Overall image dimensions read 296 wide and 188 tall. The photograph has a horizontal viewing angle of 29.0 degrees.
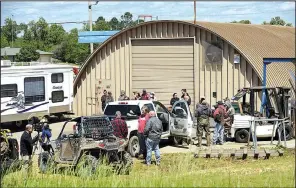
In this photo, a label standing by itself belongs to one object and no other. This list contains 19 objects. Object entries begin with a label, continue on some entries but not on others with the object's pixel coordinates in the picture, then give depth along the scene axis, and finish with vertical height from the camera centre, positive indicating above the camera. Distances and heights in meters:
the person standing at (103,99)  25.88 -0.50
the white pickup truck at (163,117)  17.27 -0.91
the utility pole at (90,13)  37.19 +4.97
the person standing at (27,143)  14.16 -1.36
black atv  13.16 -1.41
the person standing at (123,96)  23.91 -0.34
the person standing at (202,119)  17.95 -0.99
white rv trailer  24.25 -0.15
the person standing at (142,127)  16.19 -1.12
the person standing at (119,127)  15.46 -1.08
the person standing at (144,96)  23.17 -0.34
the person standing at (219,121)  18.22 -1.07
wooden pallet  15.09 -1.75
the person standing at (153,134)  14.88 -1.21
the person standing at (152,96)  23.96 -0.35
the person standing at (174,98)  23.56 -0.45
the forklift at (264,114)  18.14 -0.88
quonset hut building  22.84 +1.18
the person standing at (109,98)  25.52 -0.45
